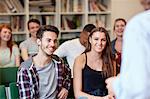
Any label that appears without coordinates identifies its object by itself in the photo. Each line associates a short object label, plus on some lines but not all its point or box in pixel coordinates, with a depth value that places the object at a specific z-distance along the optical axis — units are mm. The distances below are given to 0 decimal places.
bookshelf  5391
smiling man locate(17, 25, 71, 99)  2676
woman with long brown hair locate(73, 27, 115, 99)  2982
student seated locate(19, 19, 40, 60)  4648
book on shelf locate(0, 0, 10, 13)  5301
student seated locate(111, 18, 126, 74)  4416
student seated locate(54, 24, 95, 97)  4259
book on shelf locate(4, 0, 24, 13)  5351
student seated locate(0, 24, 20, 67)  4457
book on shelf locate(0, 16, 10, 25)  5402
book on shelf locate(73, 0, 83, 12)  5633
